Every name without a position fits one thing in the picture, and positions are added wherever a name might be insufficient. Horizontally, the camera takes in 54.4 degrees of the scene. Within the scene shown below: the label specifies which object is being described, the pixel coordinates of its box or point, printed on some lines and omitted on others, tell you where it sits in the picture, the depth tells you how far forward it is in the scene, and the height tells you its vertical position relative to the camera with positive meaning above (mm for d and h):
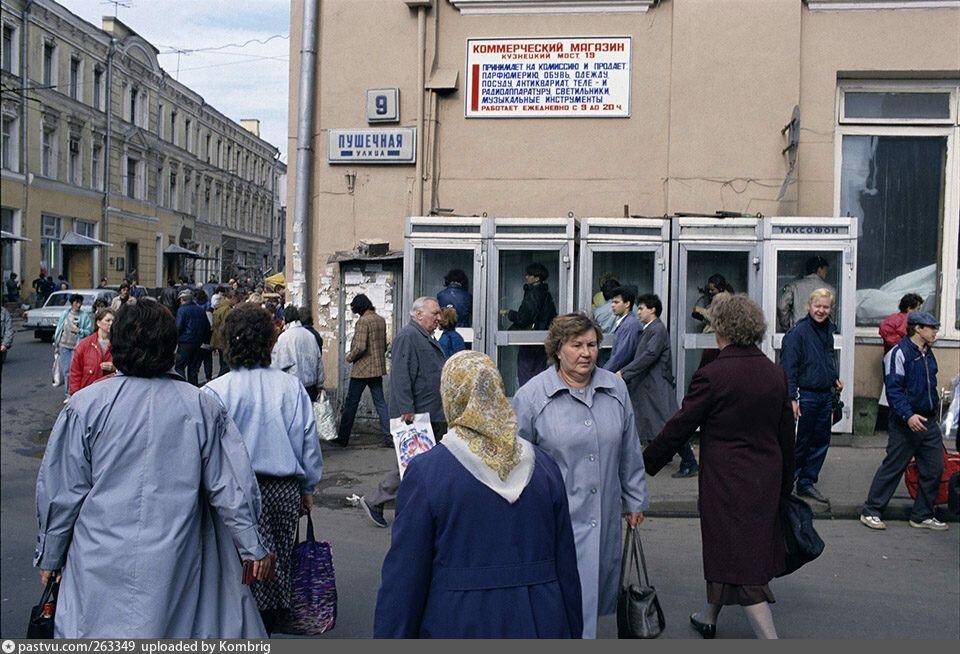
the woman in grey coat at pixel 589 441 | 4152 -628
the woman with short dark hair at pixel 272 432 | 4324 -634
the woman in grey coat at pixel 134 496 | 3273 -722
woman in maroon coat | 4574 -756
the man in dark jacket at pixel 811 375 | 7523 -538
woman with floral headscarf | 2688 -722
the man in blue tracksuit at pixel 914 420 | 7043 -829
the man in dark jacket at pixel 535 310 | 10469 -84
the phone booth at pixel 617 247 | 10219 +629
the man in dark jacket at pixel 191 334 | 5945 -330
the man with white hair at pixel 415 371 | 7414 -570
